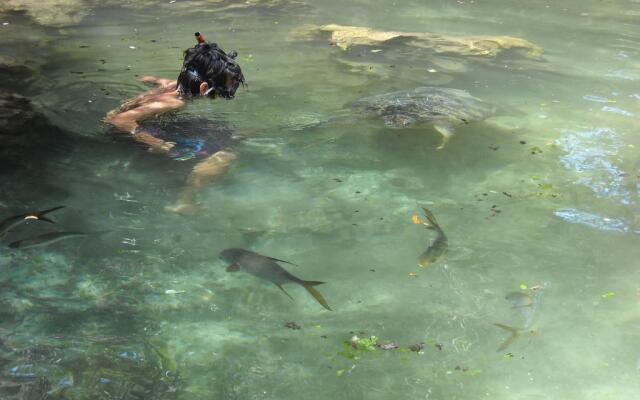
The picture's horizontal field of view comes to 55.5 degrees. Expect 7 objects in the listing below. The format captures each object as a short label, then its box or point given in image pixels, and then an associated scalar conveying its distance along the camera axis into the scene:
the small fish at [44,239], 4.26
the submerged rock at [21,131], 5.79
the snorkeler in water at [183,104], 5.29
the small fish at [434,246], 4.40
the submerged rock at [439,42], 9.80
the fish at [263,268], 3.95
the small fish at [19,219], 4.46
